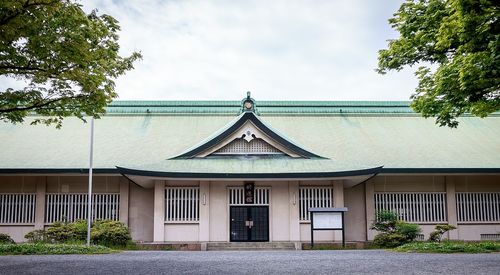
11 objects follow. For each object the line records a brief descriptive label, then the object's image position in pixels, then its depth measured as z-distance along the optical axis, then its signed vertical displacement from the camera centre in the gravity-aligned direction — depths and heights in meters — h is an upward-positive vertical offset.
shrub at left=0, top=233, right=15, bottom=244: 20.86 -1.44
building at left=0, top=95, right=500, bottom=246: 22.06 +0.96
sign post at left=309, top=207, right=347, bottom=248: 20.64 -0.77
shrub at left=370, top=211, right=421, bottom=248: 20.47 -1.33
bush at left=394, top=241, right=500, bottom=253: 16.27 -1.63
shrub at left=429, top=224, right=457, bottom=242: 21.28 -1.40
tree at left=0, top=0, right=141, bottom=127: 10.39 +3.45
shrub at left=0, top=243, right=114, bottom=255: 15.93 -1.47
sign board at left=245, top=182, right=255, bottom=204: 22.56 +0.50
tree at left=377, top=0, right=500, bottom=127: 11.21 +3.78
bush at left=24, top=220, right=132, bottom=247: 20.09 -1.24
